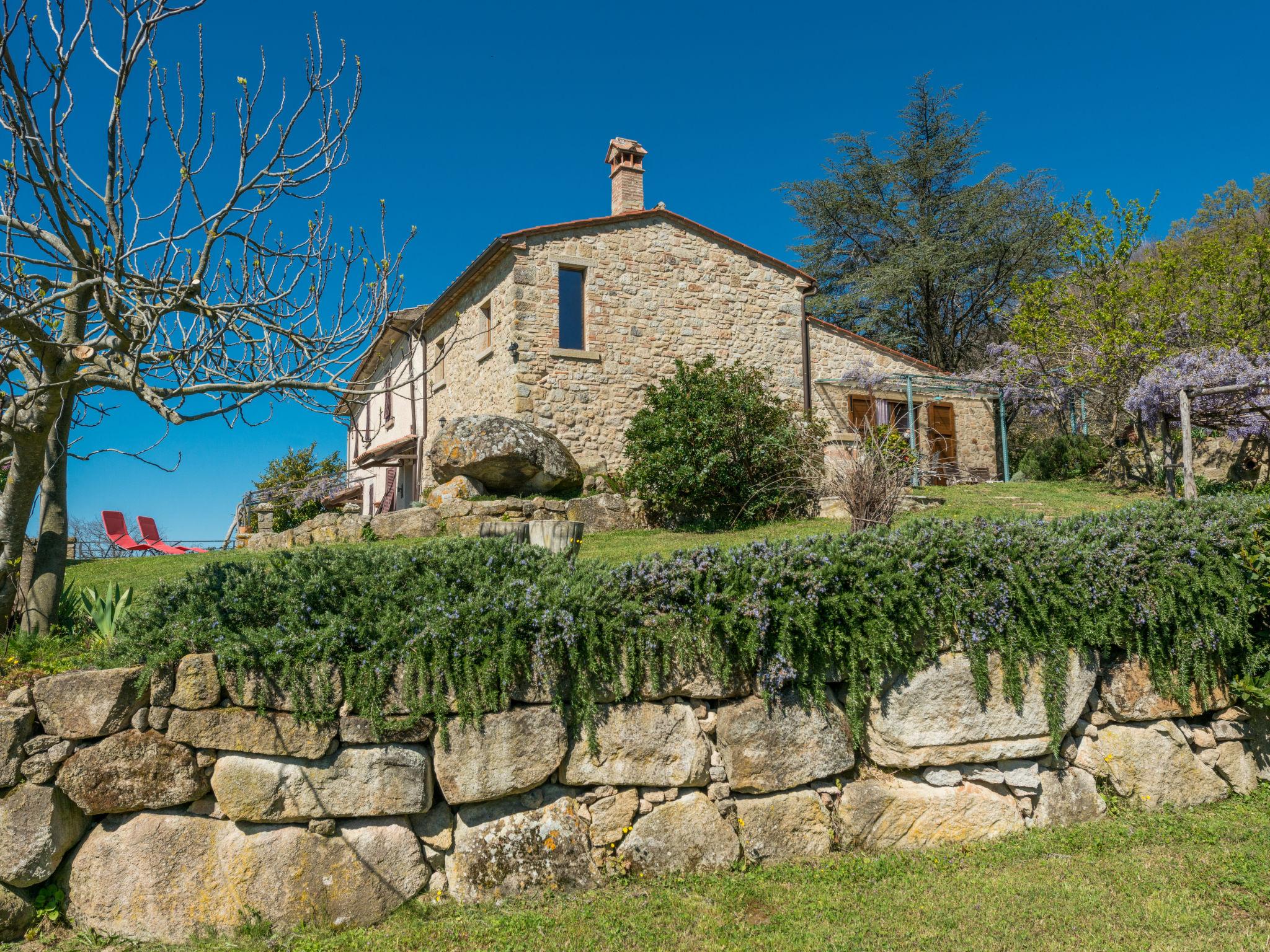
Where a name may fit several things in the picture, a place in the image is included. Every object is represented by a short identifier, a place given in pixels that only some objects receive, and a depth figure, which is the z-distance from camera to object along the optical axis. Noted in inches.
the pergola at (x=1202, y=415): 446.9
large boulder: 488.7
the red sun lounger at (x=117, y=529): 832.3
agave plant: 187.8
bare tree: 148.6
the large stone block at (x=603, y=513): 485.1
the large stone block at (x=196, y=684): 144.1
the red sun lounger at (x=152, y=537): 842.2
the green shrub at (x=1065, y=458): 657.0
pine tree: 869.2
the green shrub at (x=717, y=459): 484.7
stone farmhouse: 545.0
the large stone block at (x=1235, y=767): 186.2
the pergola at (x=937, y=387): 652.1
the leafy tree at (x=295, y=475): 725.9
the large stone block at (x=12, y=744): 141.4
